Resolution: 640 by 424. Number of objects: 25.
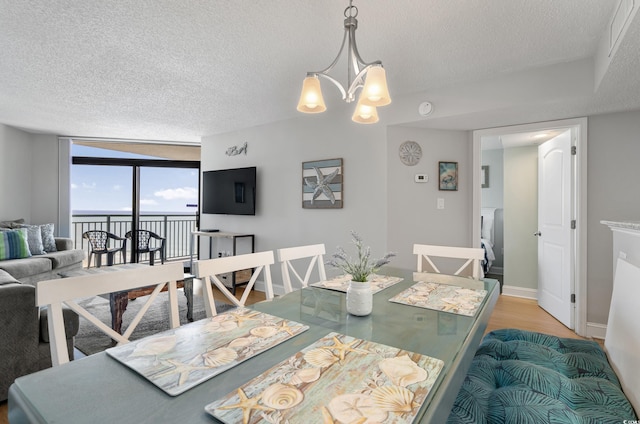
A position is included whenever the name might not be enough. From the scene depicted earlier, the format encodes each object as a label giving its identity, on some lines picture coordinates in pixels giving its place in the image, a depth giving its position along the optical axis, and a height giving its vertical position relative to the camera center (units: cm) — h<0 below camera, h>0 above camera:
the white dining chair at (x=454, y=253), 211 -28
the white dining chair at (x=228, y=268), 138 -27
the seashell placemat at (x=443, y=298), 133 -40
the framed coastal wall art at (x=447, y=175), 332 +43
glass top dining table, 64 -42
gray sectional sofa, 168 -70
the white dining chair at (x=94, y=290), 97 -28
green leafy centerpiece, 122 -25
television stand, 409 -45
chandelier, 134 +59
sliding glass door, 529 +40
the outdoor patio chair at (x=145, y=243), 534 -54
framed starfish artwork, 358 +36
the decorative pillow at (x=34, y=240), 406 -37
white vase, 122 -34
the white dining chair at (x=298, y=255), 185 -28
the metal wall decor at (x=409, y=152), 327 +67
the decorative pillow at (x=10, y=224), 416 -16
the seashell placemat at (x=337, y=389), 63 -41
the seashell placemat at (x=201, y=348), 77 -41
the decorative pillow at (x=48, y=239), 430 -38
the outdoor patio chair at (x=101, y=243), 515 -52
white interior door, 295 -16
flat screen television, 434 +33
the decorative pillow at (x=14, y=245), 373 -40
